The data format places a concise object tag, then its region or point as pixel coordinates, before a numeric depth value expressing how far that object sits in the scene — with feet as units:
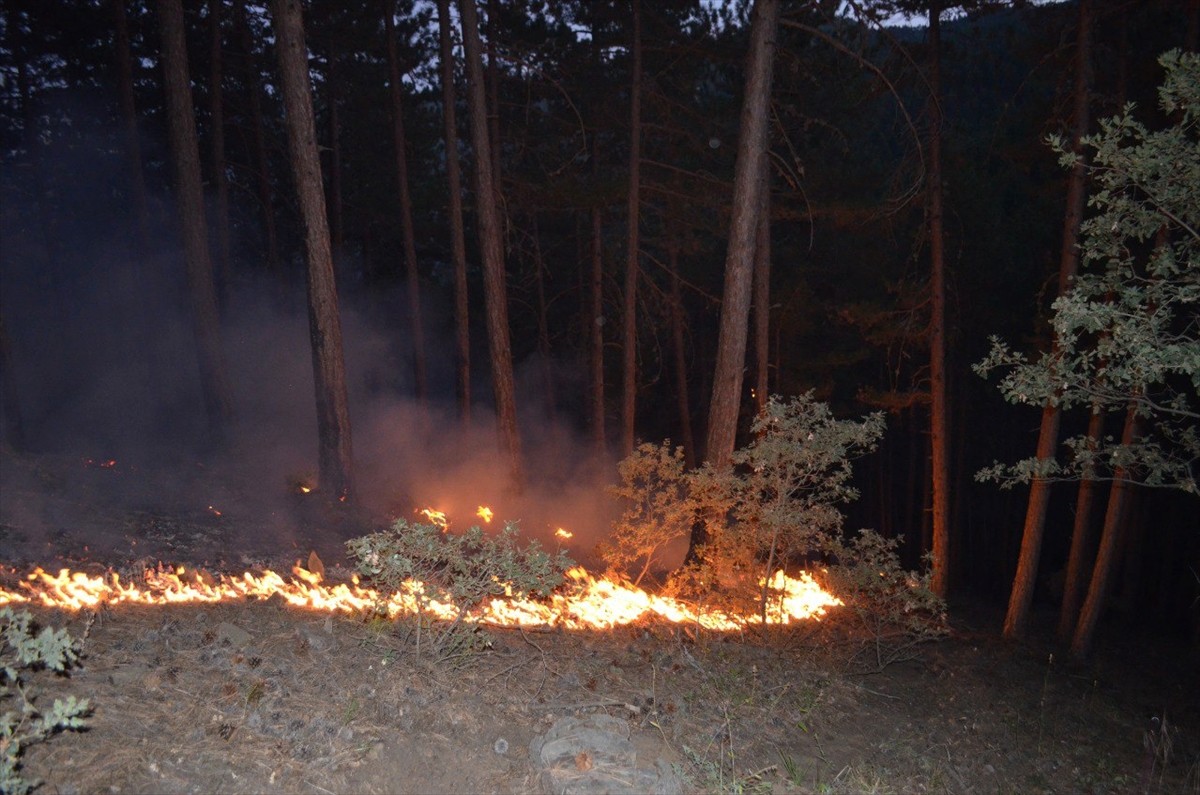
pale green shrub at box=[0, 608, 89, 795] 11.66
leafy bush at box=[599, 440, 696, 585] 31.30
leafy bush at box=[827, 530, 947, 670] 28.68
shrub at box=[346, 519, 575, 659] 18.56
